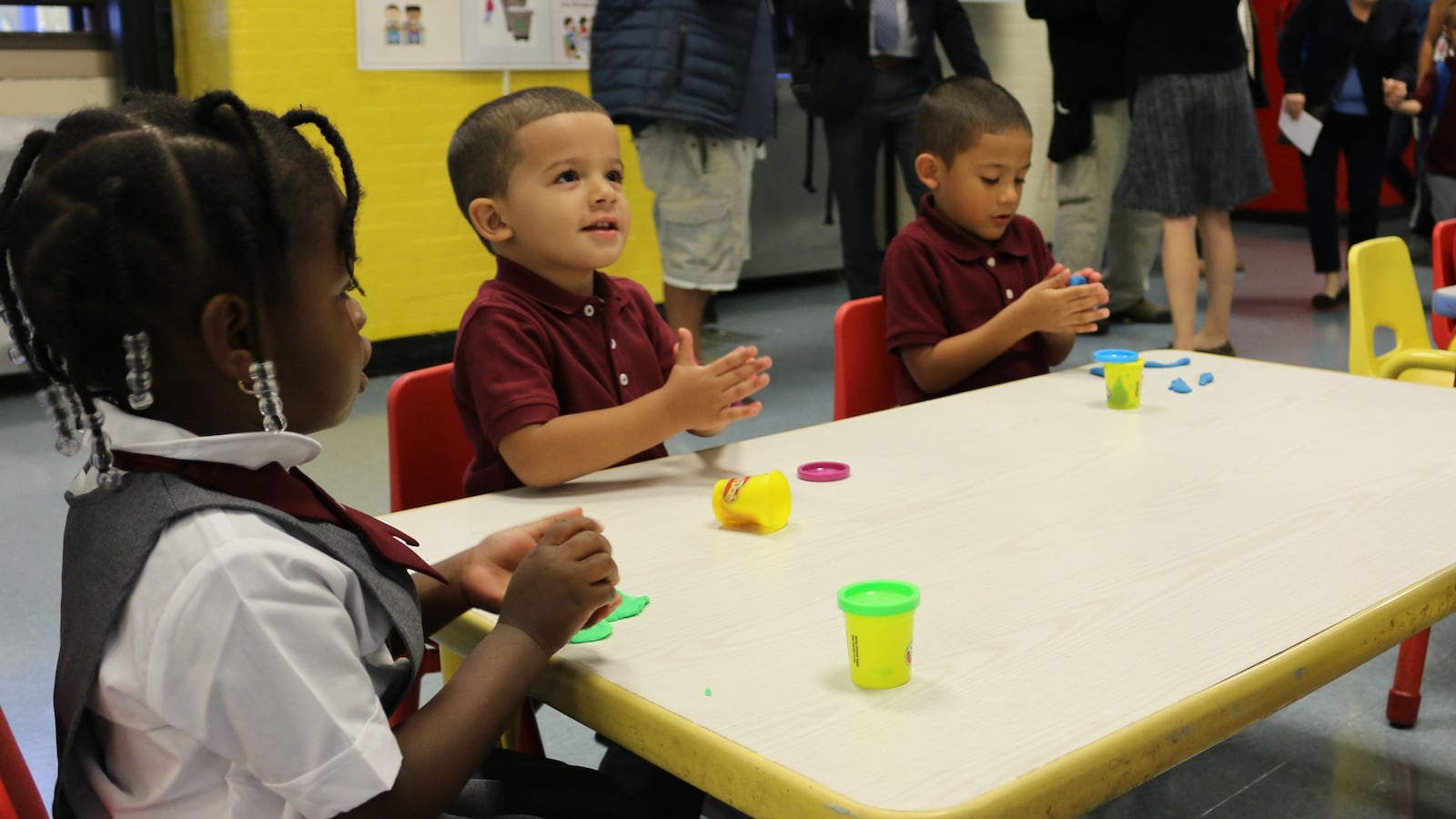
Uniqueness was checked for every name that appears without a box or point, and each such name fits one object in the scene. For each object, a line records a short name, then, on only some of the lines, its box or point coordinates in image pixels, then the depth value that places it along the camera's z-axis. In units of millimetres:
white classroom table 853
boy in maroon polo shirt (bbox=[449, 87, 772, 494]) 1582
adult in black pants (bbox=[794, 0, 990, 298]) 4387
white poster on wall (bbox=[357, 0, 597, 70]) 4734
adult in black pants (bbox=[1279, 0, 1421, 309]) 5863
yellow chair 2600
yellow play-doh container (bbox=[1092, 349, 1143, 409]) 1816
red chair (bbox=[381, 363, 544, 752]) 1769
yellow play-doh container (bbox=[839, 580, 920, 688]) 917
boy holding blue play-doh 2236
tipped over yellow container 1309
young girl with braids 836
